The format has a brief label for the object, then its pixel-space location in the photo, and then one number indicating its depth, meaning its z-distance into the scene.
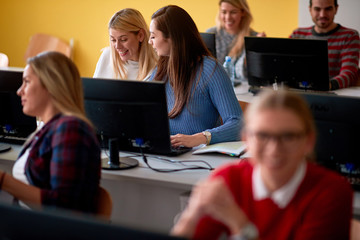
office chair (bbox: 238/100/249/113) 3.47
